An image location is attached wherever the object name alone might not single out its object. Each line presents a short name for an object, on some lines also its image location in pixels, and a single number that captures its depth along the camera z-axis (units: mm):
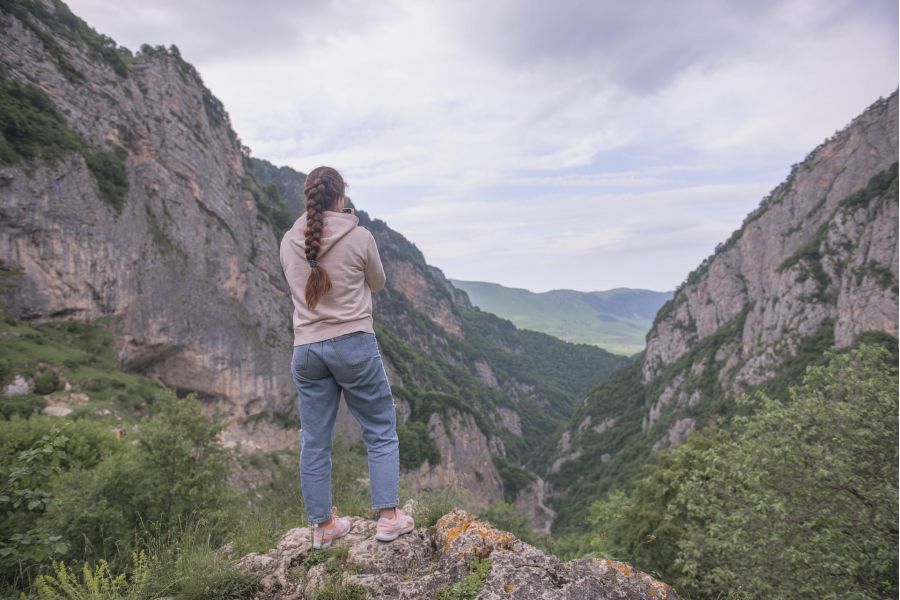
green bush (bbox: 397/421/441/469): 59562
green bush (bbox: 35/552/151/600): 2898
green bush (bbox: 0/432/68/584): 3320
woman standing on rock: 3510
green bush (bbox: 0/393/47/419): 18352
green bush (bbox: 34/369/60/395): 22453
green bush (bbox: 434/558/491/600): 3172
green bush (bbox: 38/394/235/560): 6031
